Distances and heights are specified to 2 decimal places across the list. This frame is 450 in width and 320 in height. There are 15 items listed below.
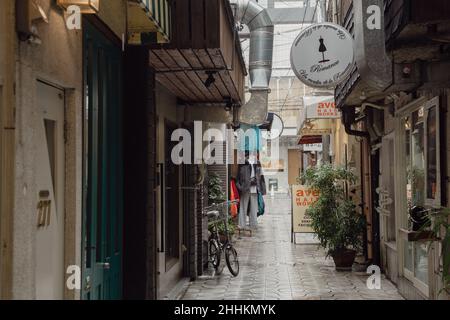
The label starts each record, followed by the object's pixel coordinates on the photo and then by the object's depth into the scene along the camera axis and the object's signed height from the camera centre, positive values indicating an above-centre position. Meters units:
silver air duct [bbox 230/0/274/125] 12.20 +2.67
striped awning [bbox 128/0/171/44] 5.42 +1.49
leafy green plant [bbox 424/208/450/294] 5.20 -0.62
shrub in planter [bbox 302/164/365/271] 11.72 -0.89
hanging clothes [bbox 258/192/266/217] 21.02 -1.03
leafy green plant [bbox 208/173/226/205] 14.97 -0.37
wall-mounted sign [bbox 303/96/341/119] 15.39 +1.83
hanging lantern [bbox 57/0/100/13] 3.91 +1.21
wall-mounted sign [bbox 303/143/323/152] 24.45 +1.33
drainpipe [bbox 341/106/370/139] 12.20 +1.22
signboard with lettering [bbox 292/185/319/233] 15.57 -0.80
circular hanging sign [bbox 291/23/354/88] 8.30 +1.80
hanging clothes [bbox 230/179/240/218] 19.00 -0.59
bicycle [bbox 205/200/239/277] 11.30 -1.46
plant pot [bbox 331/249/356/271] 11.89 -1.72
